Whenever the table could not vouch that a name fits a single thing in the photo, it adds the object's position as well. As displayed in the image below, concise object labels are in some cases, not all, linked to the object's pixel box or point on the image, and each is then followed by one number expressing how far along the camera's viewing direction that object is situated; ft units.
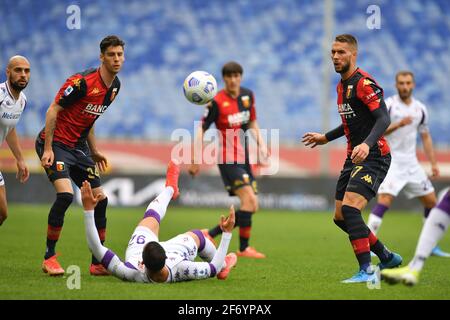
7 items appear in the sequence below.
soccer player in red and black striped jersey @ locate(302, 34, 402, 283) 48.03
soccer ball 60.70
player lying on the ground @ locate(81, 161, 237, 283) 43.89
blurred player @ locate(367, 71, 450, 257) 73.36
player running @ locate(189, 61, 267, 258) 70.95
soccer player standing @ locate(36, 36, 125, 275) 51.39
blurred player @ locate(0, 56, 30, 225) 53.47
